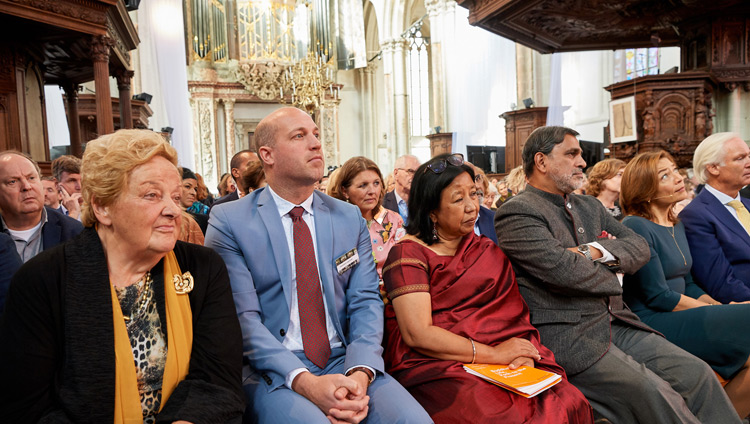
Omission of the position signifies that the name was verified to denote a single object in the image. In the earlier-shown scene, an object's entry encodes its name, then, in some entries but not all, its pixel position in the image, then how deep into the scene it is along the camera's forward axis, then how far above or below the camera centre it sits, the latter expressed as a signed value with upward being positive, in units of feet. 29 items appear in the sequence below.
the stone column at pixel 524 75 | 42.50 +6.53
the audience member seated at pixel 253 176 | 12.76 -0.19
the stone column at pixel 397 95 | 62.95 +7.95
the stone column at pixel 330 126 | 61.11 +4.51
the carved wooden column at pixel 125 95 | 28.27 +4.29
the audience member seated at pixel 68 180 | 14.77 -0.08
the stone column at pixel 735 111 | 28.94 +1.95
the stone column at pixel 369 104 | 68.80 +7.62
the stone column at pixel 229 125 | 59.00 +4.93
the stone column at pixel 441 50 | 46.73 +10.09
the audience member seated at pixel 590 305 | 7.18 -2.25
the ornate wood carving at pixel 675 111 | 26.58 +1.92
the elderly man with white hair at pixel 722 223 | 9.76 -1.43
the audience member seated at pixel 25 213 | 8.98 -0.57
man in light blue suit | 5.98 -1.67
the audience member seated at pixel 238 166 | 15.15 +0.08
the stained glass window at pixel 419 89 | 69.62 +9.64
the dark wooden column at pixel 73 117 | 28.78 +3.37
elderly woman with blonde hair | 4.89 -1.39
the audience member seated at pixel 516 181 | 17.26 -0.80
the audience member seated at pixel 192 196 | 15.15 -0.75
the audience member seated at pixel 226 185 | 22.89 -0.66
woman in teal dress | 8.33 -2.45
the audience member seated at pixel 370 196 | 11.27 -0.69
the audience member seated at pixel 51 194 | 13.65 -0.42
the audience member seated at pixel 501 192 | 18.25 -1.44
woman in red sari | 6.30 -2.09
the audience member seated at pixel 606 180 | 14.17 -0.73
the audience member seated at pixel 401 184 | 16.49 -0.69
